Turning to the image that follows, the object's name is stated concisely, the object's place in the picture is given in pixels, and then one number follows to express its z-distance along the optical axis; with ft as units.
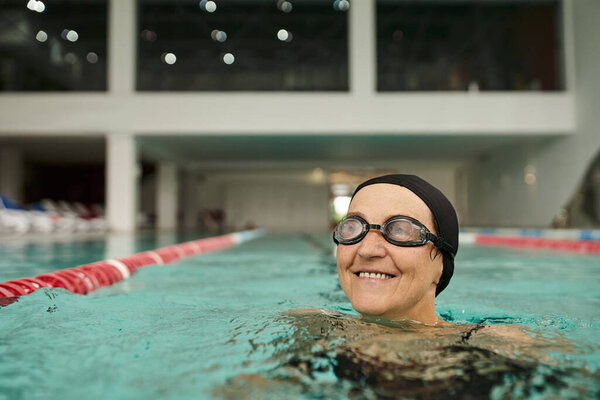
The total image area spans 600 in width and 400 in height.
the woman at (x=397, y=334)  4.22
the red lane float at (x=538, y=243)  22.45
